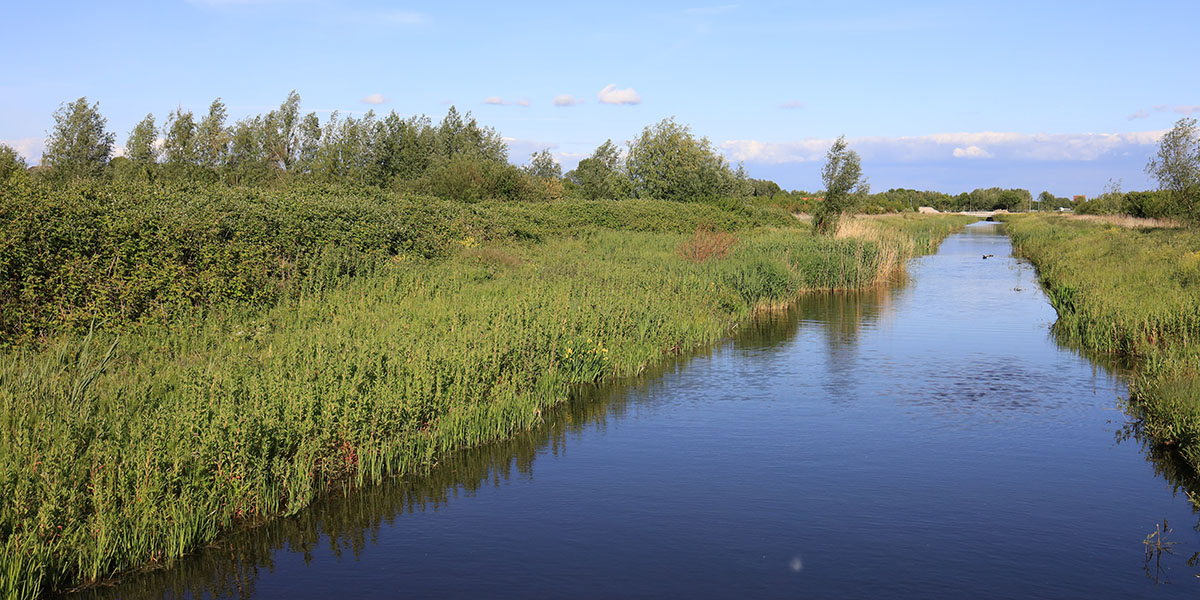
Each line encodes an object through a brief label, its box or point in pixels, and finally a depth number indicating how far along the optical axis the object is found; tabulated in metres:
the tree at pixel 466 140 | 78.69
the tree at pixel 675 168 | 66.38
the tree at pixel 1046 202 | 187.25
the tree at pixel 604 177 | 72.00
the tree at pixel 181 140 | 74.62
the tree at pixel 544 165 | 131.88
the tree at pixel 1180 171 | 50.00
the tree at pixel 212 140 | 74.88
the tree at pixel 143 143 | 75.69
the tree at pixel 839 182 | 52.00
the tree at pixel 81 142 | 70.81
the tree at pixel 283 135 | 80.31
